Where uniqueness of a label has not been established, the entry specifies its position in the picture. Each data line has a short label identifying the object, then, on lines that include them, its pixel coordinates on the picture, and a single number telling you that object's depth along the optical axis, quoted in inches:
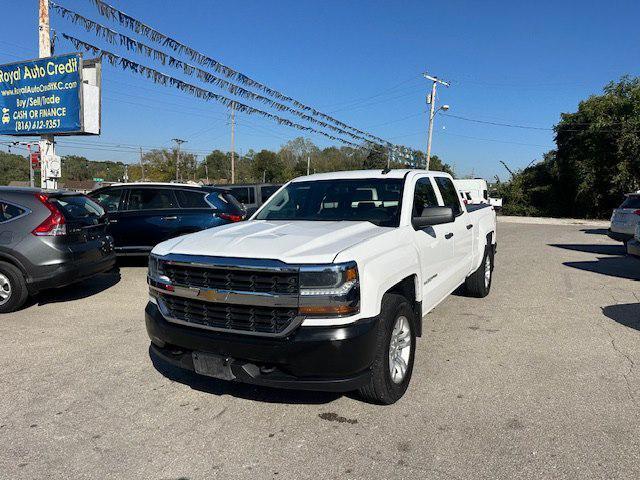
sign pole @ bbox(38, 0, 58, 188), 461.7
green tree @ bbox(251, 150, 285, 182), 3388.3
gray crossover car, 238.8
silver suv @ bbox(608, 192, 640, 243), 452.9
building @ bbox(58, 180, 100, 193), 3760.3
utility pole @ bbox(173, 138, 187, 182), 2874.0
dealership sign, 472.1
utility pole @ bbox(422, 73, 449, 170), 1583.7
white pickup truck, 118.3
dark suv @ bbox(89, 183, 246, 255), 358.3
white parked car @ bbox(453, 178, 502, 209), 1155.9
